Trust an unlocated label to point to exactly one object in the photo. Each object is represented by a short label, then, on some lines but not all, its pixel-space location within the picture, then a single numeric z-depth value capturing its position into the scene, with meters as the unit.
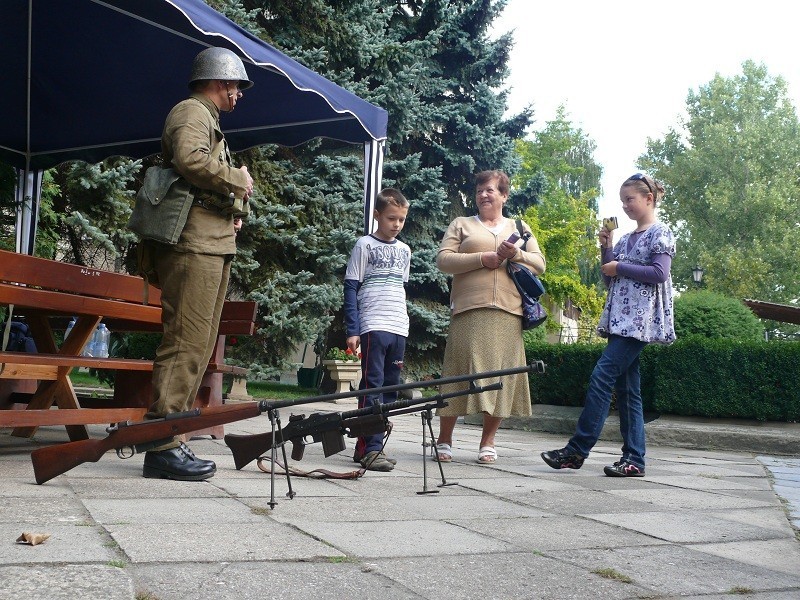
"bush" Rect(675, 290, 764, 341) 9.91
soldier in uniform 4.33
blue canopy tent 6.55
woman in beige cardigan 5.83
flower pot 16.84
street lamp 25.95
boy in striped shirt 5.47
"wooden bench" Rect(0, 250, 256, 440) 4.88
